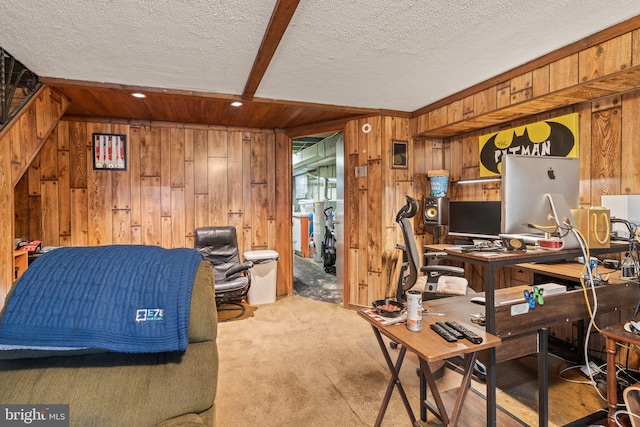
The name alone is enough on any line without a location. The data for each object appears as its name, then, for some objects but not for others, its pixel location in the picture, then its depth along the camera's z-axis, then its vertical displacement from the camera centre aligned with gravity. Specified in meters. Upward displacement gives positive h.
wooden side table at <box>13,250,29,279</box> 2.72 -0.46
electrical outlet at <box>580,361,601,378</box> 2.37 -1.22
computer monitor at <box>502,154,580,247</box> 1.59 +0.07
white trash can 4.15 -0.90
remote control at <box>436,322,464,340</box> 1.37 -0.54
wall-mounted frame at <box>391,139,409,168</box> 3.83 +0.63
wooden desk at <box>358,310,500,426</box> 1.25 -0.56
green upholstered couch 0.89 -0.52
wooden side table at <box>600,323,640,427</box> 1.65 -0.86
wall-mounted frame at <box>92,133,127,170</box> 3.85 +0.69
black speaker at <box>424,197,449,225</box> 3.78 -0.05
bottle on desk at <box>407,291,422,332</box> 1.44 -0.48
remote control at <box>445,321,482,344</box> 1.34 -0.54
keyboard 1.61 -0.16
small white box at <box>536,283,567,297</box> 1.78 -0.47
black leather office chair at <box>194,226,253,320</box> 3.74 -0.55
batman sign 2.80 +0.58
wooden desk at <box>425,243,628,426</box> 1.46 -0.27
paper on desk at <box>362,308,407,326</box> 1.52 -0.55
